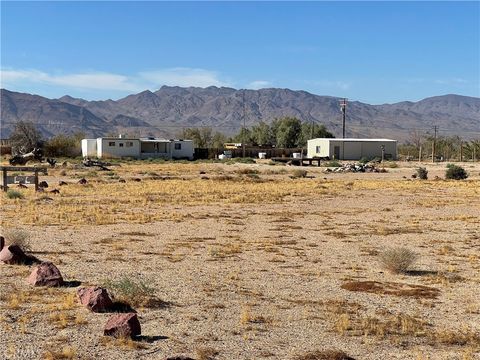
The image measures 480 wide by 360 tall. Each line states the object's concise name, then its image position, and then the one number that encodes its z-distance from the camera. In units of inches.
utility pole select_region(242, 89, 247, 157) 4989.7
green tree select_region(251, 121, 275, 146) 5132.9
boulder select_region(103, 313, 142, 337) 326.6
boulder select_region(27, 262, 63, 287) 433.4
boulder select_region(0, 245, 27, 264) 504.1
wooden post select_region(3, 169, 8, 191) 1211.9
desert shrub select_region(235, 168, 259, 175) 2136.3
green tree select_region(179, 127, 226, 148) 4916.6
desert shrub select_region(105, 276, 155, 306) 398.0
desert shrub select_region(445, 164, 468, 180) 1967.3
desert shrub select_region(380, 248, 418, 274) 513.7
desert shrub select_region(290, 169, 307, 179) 1989.4
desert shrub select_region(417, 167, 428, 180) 1961.4
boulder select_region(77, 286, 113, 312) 375.9
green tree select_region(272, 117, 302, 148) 4879.4
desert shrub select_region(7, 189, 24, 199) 1070.3
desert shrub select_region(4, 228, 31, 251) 564.7
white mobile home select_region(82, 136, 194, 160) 3486.7
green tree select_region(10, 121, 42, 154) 3693.4
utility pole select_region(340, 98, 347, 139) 4506.4
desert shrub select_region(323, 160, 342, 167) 2693.4
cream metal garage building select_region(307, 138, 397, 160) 3543.3
